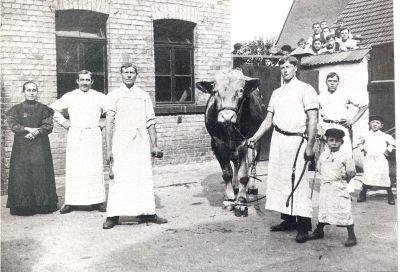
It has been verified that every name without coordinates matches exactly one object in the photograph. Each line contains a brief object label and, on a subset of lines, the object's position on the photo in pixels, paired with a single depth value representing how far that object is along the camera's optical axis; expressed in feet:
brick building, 27.27
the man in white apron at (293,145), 16.26
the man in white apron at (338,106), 21.99
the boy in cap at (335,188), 15.88
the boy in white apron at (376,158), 22.58
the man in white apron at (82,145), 21.74
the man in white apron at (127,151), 18.74
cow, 18.58
